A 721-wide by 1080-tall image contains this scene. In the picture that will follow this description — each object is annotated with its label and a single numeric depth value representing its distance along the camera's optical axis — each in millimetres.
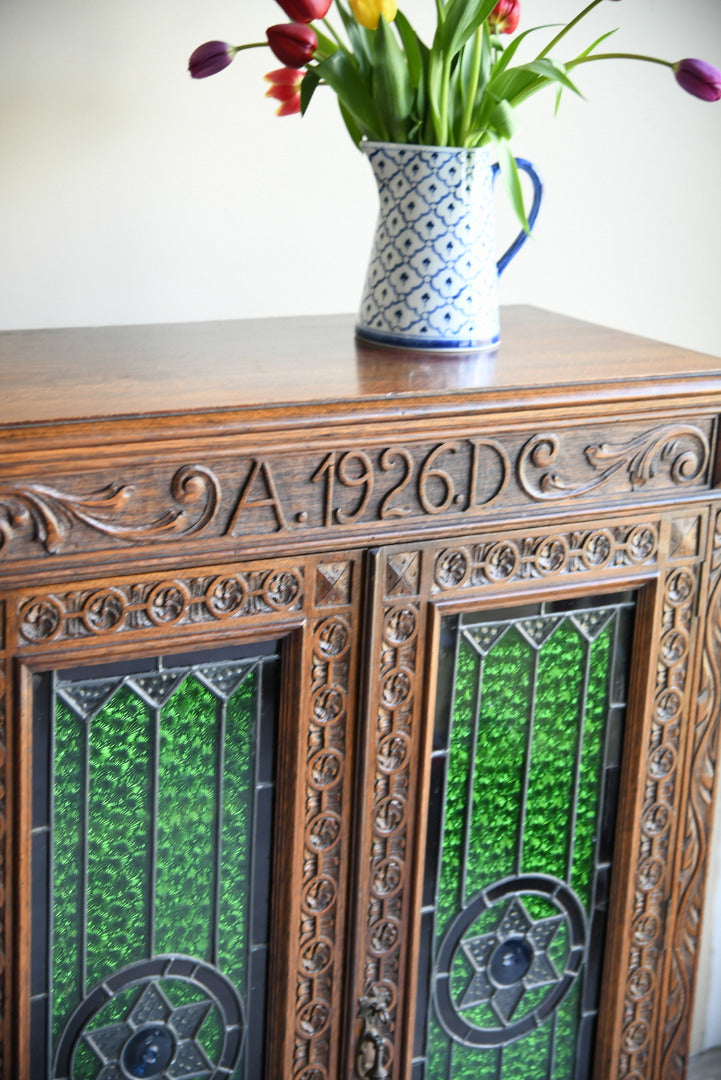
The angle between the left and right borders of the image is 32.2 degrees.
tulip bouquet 1350
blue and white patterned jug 1398
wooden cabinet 1199
